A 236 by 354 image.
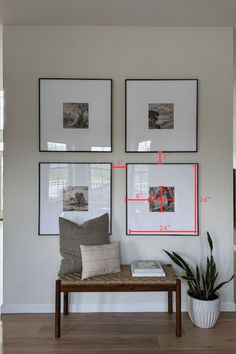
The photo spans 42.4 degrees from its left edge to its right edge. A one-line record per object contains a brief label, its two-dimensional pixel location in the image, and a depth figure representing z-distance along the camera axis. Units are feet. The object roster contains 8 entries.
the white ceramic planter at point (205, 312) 7.97
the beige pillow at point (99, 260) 7.86
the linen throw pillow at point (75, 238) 8.19
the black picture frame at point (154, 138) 8.96
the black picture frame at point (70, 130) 8.91
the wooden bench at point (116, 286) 7.54
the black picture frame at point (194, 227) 9.04
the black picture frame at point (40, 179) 8.96
